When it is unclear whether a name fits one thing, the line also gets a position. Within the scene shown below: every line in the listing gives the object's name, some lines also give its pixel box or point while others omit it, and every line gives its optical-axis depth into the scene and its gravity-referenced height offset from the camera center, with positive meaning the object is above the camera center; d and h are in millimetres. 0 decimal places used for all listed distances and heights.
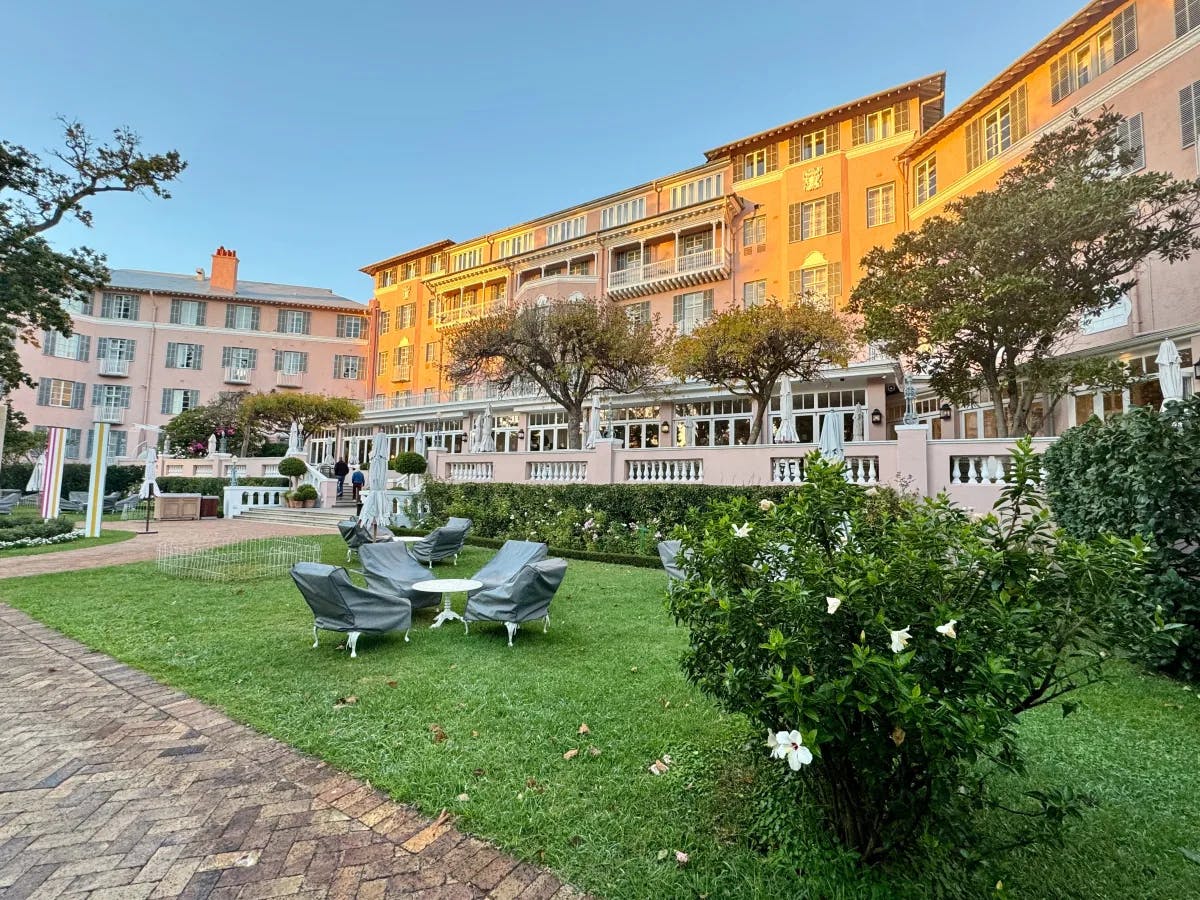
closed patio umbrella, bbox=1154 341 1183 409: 7816 +1751
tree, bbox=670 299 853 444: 14070 +3633
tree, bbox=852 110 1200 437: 10258 +4571
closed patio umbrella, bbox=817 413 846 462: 9238 +827
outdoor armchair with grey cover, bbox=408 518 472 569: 9289 -1198
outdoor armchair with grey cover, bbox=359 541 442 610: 6395 -1240
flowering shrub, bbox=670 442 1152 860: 1649 -488
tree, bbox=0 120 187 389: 14008 +7236
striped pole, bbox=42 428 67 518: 12995 -239
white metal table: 5954 -1222
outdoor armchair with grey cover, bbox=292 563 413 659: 5039 -1241
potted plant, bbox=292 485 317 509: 18745 -854
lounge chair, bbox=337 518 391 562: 9797 -1129
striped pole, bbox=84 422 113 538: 12094 -374
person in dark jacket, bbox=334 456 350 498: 22359 +44
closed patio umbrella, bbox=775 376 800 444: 11844 +1391
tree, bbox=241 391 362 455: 26447 +2919
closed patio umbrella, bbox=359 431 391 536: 11648 -326
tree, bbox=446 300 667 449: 15594 +3770
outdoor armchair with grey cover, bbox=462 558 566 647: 5512 -1257
